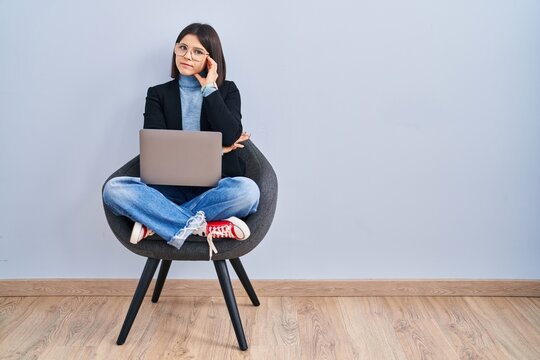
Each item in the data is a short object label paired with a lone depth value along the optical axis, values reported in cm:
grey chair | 204
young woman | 202
